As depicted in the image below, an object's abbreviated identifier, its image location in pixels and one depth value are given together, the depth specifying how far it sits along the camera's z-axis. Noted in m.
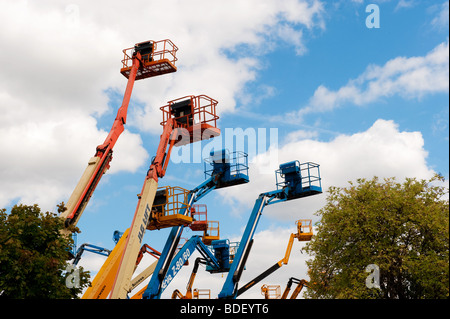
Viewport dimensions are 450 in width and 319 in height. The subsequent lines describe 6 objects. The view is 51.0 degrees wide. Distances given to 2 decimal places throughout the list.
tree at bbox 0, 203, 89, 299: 19.28
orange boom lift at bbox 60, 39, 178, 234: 22.98
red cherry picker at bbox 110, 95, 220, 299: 20.84
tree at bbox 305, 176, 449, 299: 20.78
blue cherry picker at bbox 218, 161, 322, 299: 29.47
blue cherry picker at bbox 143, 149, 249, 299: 27.12
